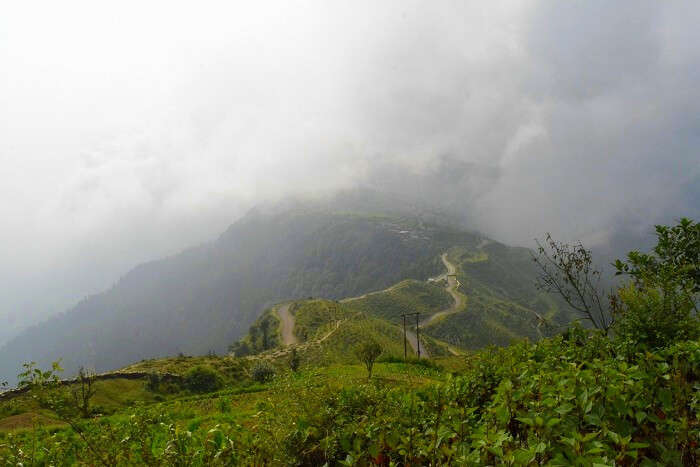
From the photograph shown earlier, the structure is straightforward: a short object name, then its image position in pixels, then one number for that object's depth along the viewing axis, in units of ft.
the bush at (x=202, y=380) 166.61
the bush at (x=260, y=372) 160.56
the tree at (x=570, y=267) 40.47
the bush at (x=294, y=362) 236.02
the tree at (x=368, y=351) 110.22
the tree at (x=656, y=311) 21.35
